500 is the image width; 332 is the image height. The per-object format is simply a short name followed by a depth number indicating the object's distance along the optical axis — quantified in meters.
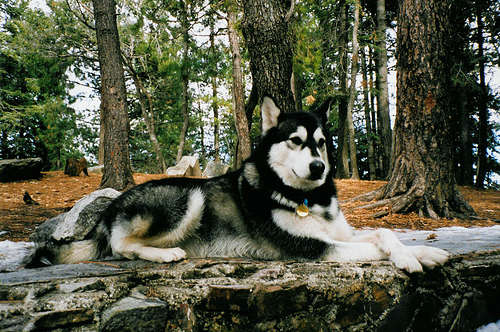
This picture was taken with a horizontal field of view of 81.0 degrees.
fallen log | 9.95
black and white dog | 2.35
